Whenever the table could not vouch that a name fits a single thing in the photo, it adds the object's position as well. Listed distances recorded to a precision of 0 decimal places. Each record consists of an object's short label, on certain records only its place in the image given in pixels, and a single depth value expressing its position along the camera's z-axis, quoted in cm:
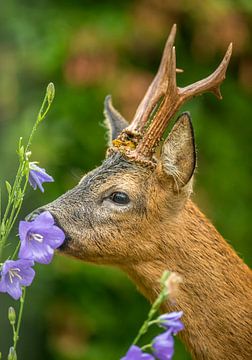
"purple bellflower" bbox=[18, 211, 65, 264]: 645
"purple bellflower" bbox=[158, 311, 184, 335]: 581
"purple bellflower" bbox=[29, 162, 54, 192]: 714
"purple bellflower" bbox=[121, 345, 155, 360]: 562
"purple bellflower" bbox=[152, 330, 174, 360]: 569
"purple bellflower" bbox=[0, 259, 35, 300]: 637
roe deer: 882
